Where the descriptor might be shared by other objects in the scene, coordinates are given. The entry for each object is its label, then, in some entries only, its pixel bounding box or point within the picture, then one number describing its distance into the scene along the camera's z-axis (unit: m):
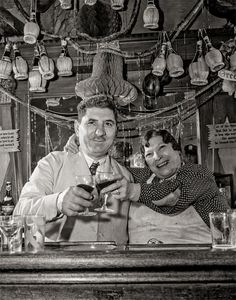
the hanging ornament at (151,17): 4.75
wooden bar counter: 1.19
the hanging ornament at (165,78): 4.96
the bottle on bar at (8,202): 4.82
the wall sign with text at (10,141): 5.07
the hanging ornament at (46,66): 4.76
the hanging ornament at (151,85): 4.92
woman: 2.38
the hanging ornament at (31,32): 4.74
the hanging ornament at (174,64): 4.59
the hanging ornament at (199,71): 4.63
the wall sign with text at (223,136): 4.81
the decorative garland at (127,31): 4.98
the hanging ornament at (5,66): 4.79
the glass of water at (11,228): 1.44
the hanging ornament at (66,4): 5.04
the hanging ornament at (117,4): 4.83
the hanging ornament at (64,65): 4.82
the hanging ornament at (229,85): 4.84
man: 2.39
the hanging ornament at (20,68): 4.90
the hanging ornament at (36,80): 4.90
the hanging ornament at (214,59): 4.53
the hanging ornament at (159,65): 4.70
